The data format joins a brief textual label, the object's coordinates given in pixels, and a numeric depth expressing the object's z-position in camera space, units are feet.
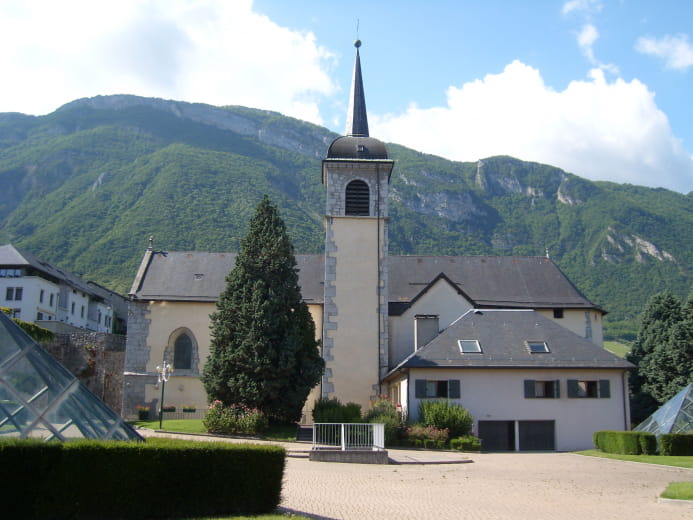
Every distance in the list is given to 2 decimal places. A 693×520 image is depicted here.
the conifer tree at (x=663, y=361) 137.90
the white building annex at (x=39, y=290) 198.59
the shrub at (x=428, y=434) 94.12
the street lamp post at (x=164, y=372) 108.99
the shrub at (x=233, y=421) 97.31
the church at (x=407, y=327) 102.83
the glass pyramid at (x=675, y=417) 88.79
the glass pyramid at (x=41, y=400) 38.40
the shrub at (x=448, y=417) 96.02
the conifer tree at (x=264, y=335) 103.55
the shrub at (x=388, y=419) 93.76
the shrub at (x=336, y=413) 93.09
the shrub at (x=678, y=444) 85.05
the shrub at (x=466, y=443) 94.07
